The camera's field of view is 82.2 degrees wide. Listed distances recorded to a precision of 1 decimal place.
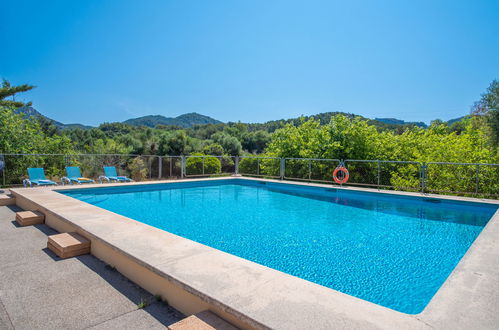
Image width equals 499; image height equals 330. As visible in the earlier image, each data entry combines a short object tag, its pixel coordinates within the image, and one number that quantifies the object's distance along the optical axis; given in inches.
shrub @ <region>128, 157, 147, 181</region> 398.6
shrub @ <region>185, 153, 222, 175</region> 461.7
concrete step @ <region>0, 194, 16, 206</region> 230.7
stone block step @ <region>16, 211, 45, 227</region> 169.3
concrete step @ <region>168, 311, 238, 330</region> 62.6
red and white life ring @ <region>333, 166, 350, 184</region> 327.3
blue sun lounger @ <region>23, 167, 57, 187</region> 286.0
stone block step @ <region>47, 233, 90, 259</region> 117.6
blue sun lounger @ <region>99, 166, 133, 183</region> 339.9
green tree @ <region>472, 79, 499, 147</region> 284.0
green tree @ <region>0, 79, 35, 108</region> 617.1
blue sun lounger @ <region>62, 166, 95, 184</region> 307.0
